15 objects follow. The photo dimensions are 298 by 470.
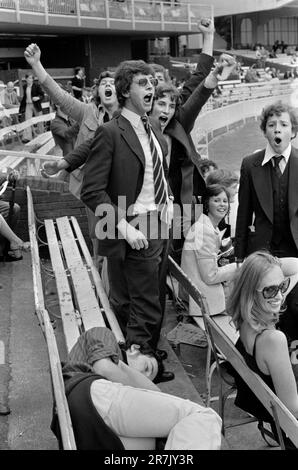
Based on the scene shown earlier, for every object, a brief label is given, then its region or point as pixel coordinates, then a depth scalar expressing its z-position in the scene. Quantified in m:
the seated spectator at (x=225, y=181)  5.19
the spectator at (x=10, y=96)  16.02
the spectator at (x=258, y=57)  43.17
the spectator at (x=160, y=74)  5.80
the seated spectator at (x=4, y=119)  11.63
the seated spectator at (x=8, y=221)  6.86
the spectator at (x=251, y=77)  32.88
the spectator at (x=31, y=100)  14.66
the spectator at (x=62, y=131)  7.87
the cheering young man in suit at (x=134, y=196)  3.99
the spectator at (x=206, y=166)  5.92
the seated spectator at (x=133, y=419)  2.58
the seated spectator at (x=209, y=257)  4.85
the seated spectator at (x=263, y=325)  3.18
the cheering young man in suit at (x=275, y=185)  4.68
